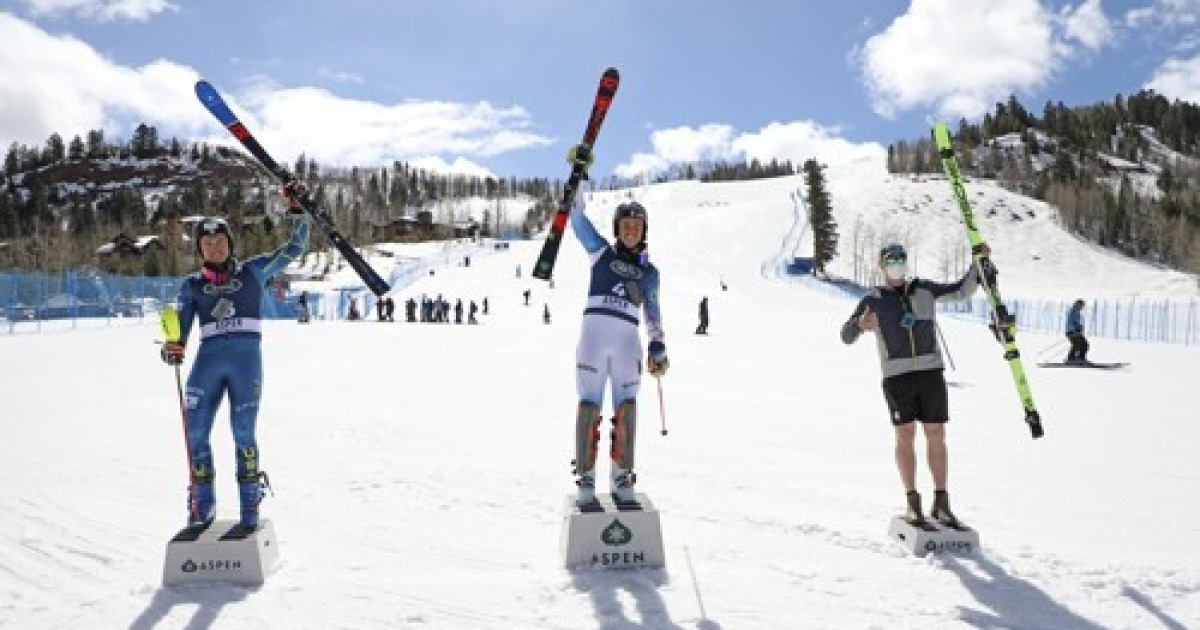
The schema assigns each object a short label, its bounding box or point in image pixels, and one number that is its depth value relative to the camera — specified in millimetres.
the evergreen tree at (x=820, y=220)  80062
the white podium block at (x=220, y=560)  4625
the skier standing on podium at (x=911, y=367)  5562
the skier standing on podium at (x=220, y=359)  5172
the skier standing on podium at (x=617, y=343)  5414
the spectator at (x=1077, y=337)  20250
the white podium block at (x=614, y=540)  4863
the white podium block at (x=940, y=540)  5172
